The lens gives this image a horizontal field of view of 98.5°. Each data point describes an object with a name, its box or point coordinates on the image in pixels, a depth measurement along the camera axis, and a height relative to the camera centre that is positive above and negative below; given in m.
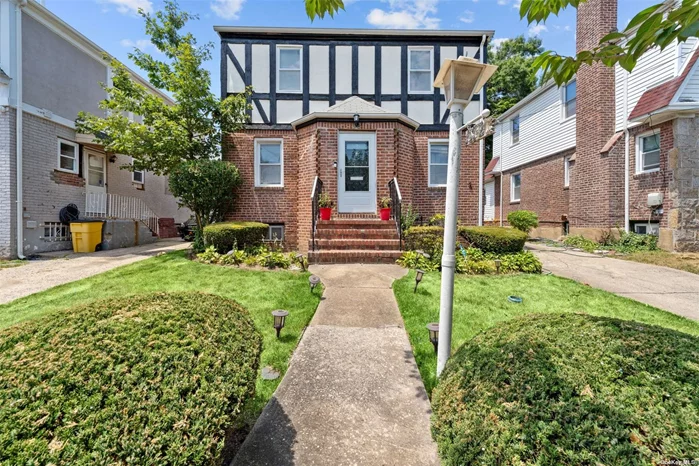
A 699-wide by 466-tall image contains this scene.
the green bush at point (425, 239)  6.81 -0.29
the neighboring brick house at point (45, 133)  8.26 +2.83
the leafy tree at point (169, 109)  8.19 +3.29
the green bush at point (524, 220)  11.74 +0.29
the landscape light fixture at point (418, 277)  4.65 -0.78
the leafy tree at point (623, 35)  1.37 +1.02
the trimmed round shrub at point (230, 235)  6.94 -0.22
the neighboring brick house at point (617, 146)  8.23 +2.70
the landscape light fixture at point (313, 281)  4.50 -0.82
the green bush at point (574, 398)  1.12 -0.74
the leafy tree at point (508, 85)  22.47 +10.85
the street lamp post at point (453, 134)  2.33 +0.74
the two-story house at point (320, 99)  9.48 +4.13
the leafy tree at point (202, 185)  8.00 +1.09
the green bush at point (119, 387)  1.08 -0.69
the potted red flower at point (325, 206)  8.00 +0.53
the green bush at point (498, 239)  6.80 -0.27
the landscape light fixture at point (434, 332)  2.81 -0.99
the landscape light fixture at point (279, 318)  3.20 -0.99
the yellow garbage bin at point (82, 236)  9.55 -0.35
